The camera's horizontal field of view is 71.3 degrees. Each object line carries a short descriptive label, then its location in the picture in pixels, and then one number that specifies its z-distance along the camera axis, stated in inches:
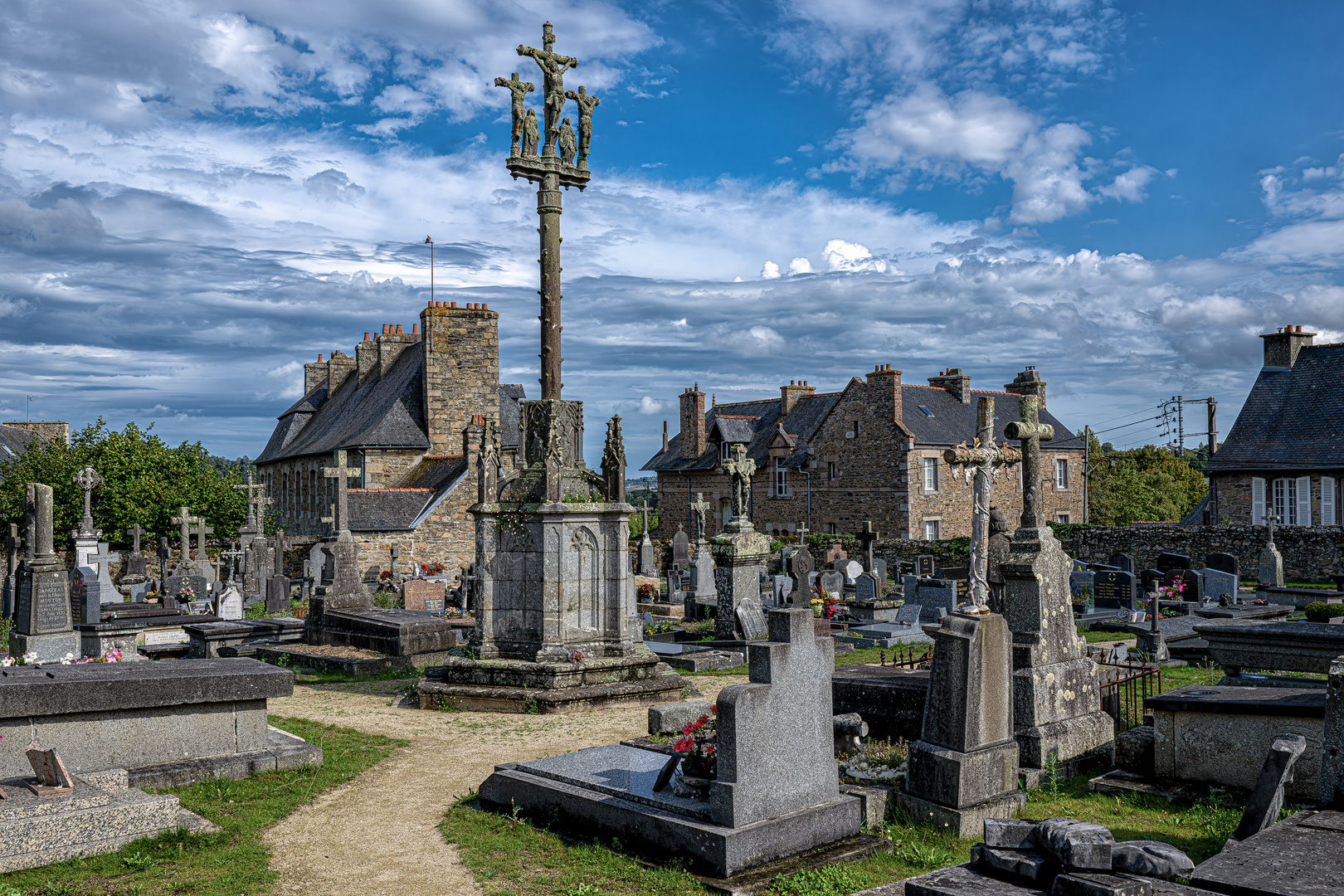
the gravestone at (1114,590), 717.3
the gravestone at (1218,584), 750.5
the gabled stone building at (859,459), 1392.7
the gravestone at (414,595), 831.1
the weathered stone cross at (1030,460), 336.5
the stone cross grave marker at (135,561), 942.1
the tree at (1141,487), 1963.6
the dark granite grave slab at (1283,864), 133.3
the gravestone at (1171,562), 924.6
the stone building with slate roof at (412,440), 1096.8
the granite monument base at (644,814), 216.2
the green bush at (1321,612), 559.3
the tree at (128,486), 1290.6
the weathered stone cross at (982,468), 376.8
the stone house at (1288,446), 1096.2
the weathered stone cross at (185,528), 992.9
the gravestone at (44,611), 493.0
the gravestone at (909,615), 677.9
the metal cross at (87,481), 748.0
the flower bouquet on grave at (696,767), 233.3
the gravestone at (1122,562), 862.3
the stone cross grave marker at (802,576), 745.0
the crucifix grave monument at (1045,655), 299.9
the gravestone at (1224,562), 837.2
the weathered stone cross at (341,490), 719.7
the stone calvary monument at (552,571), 433.1
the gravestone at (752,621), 577.0
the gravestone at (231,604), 765.9
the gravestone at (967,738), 250.2
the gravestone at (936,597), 686.5
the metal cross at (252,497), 1058.7
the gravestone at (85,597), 542.0
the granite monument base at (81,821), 220.7
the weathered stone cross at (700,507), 904.9
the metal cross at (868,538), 1001.0
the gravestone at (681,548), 1091.3
